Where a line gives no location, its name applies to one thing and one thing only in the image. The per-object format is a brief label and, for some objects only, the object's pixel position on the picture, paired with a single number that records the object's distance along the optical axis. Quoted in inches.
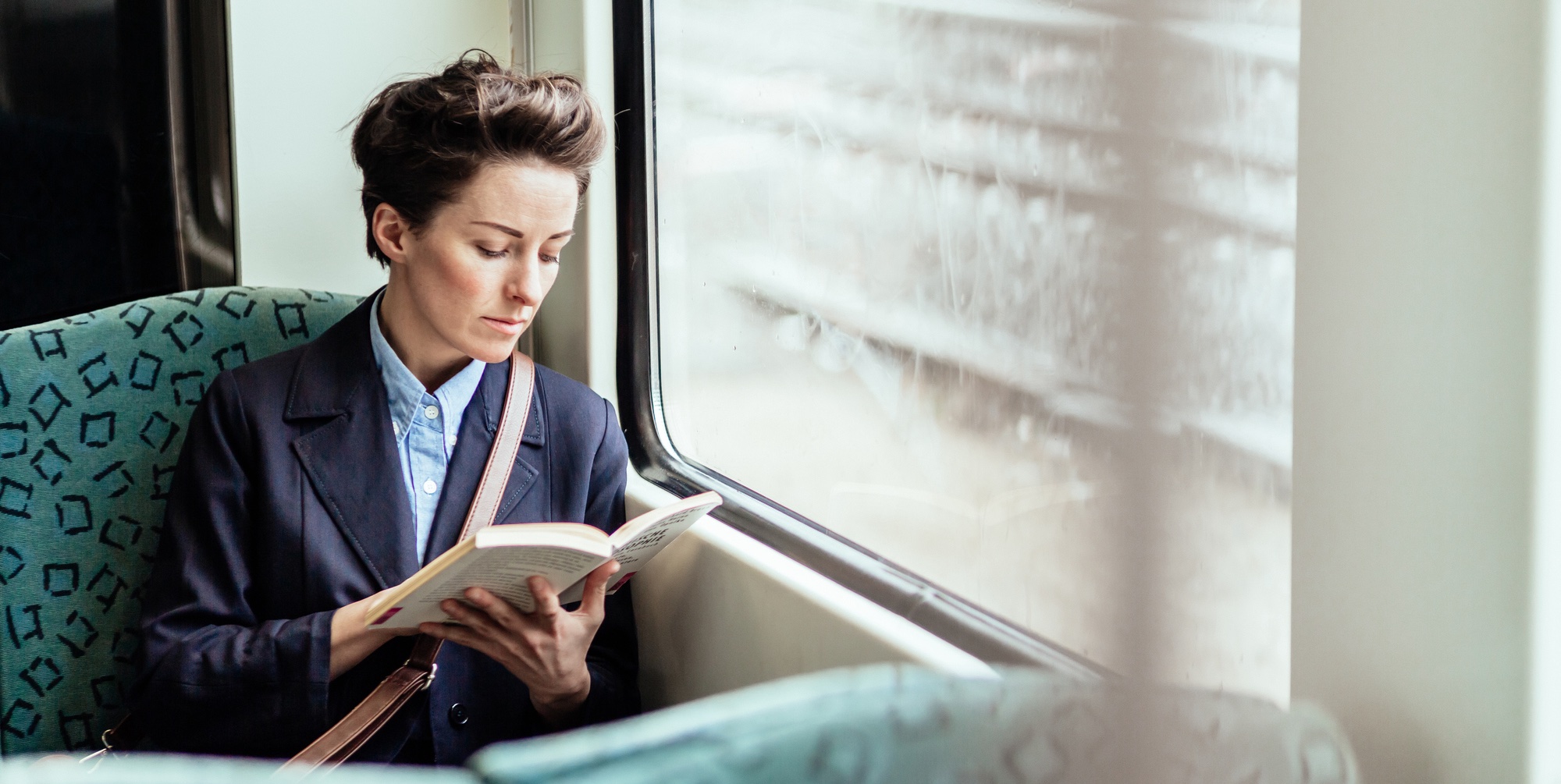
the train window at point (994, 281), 87.9
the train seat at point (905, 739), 84.4
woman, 130.6
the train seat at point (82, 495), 136.1
